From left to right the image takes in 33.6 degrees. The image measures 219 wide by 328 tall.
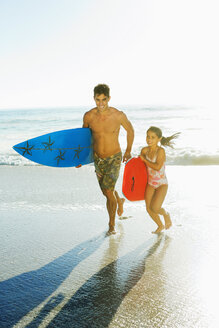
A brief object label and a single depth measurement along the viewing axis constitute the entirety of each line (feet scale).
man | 13.46
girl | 12.45
